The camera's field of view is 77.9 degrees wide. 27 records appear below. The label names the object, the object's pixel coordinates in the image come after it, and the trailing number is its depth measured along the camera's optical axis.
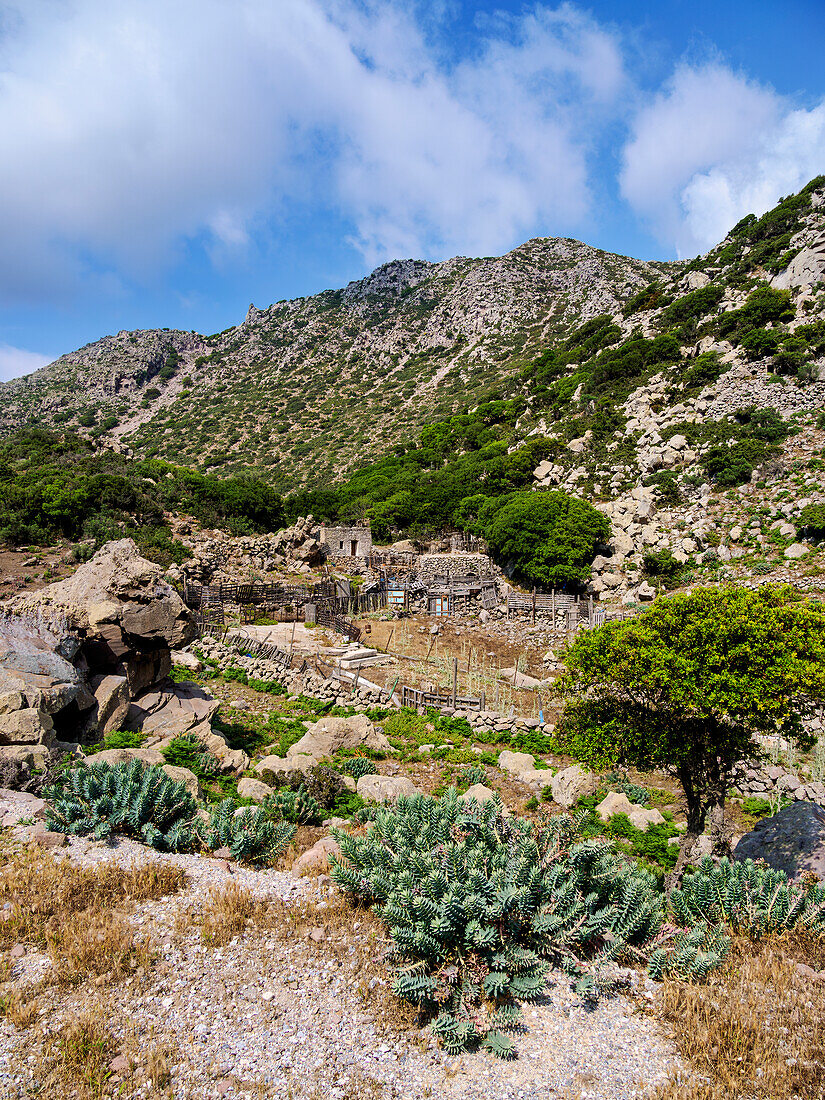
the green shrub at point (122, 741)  9.07
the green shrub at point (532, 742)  12.59
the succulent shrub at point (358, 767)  9.96
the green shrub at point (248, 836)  5.99
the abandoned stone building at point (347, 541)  38.66
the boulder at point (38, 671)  8.45
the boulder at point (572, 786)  9.81
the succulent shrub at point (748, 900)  4.69
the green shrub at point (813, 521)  23.48
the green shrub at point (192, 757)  8.99
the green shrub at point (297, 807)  7.36
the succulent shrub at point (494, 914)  3.82
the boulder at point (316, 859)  5.68
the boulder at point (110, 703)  9.65
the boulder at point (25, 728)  7.49
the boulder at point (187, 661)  16.47
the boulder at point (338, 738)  11.25
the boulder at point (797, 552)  23.34
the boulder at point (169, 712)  10.46
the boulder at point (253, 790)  8.16
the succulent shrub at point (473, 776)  10.22
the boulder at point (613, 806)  9.05
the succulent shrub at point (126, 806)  5.93
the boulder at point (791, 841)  5.88
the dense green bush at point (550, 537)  28.92
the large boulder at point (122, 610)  10.60
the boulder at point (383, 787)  8.87
